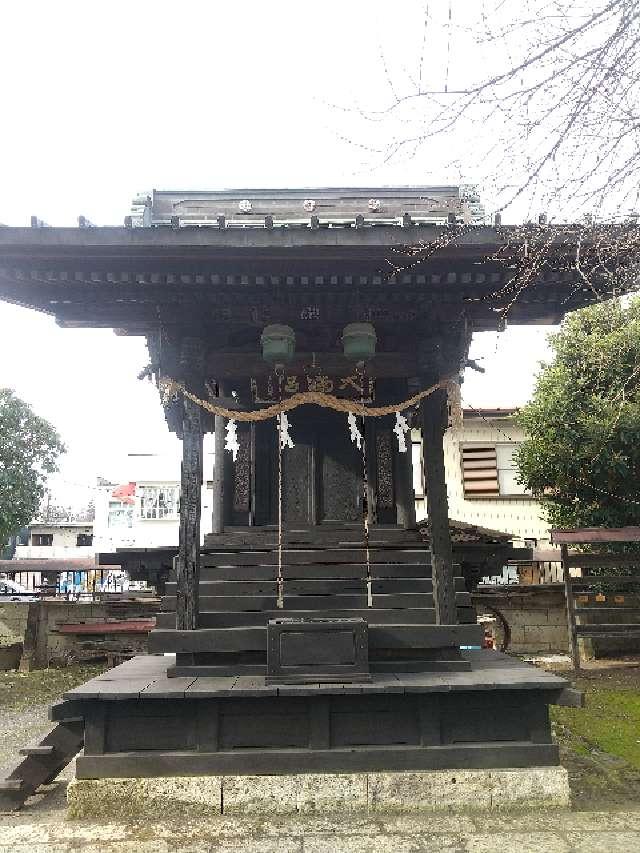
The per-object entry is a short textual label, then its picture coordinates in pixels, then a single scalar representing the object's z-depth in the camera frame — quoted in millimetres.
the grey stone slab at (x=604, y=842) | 4886
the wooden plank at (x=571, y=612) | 13781
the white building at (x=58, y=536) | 48812
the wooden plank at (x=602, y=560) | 13953
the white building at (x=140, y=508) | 36531
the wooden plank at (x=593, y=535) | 13594
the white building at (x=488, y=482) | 24281
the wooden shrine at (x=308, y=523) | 6062
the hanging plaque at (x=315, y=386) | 8289
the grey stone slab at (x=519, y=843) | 4934
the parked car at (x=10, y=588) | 27347
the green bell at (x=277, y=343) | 7566
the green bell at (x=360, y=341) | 7633
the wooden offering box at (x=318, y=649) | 6297
